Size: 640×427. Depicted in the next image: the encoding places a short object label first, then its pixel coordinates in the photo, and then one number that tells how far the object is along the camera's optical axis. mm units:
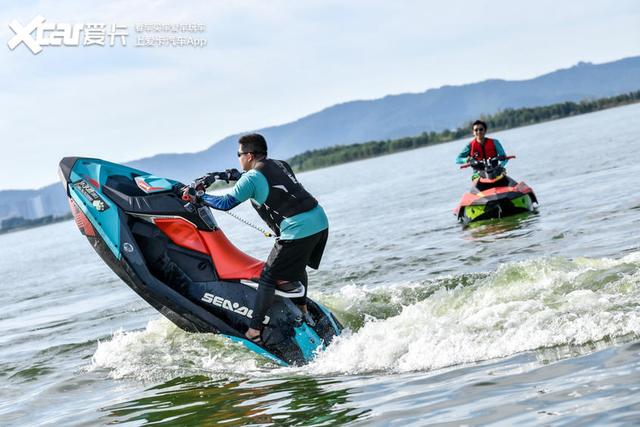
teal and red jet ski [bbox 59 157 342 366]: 16516
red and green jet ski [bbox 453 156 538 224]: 33469
